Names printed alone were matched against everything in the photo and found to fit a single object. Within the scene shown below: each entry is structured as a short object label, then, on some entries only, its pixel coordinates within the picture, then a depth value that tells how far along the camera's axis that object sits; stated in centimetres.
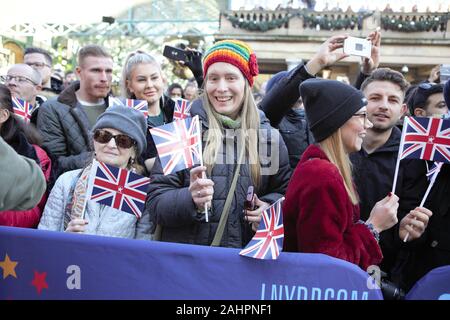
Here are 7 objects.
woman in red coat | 245
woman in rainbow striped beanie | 282
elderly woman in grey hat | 303
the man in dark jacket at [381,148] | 341
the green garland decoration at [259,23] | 2444
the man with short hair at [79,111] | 396
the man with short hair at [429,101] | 430
